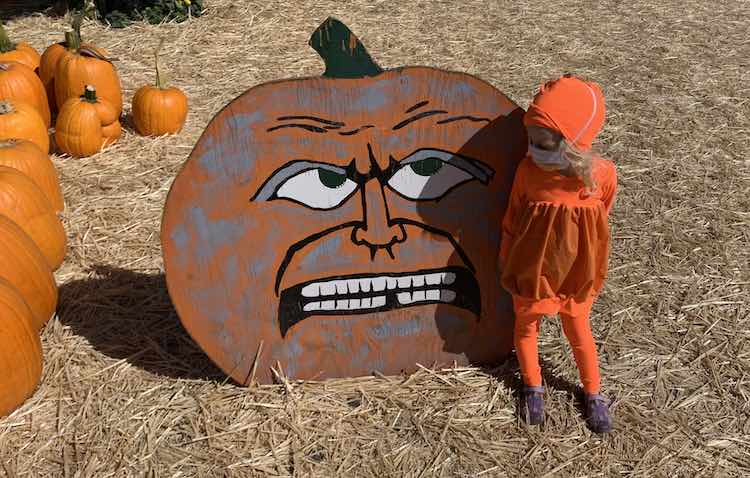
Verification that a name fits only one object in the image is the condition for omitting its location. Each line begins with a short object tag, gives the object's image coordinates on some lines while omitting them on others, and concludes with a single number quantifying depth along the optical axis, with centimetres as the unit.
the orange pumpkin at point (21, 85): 514
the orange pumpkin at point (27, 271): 319
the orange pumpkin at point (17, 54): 562
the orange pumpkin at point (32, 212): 360
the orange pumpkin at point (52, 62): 551
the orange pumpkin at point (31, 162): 410
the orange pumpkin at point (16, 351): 288
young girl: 256
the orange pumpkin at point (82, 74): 537
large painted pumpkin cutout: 272
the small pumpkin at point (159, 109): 547
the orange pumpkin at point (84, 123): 513
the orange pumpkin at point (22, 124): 463
